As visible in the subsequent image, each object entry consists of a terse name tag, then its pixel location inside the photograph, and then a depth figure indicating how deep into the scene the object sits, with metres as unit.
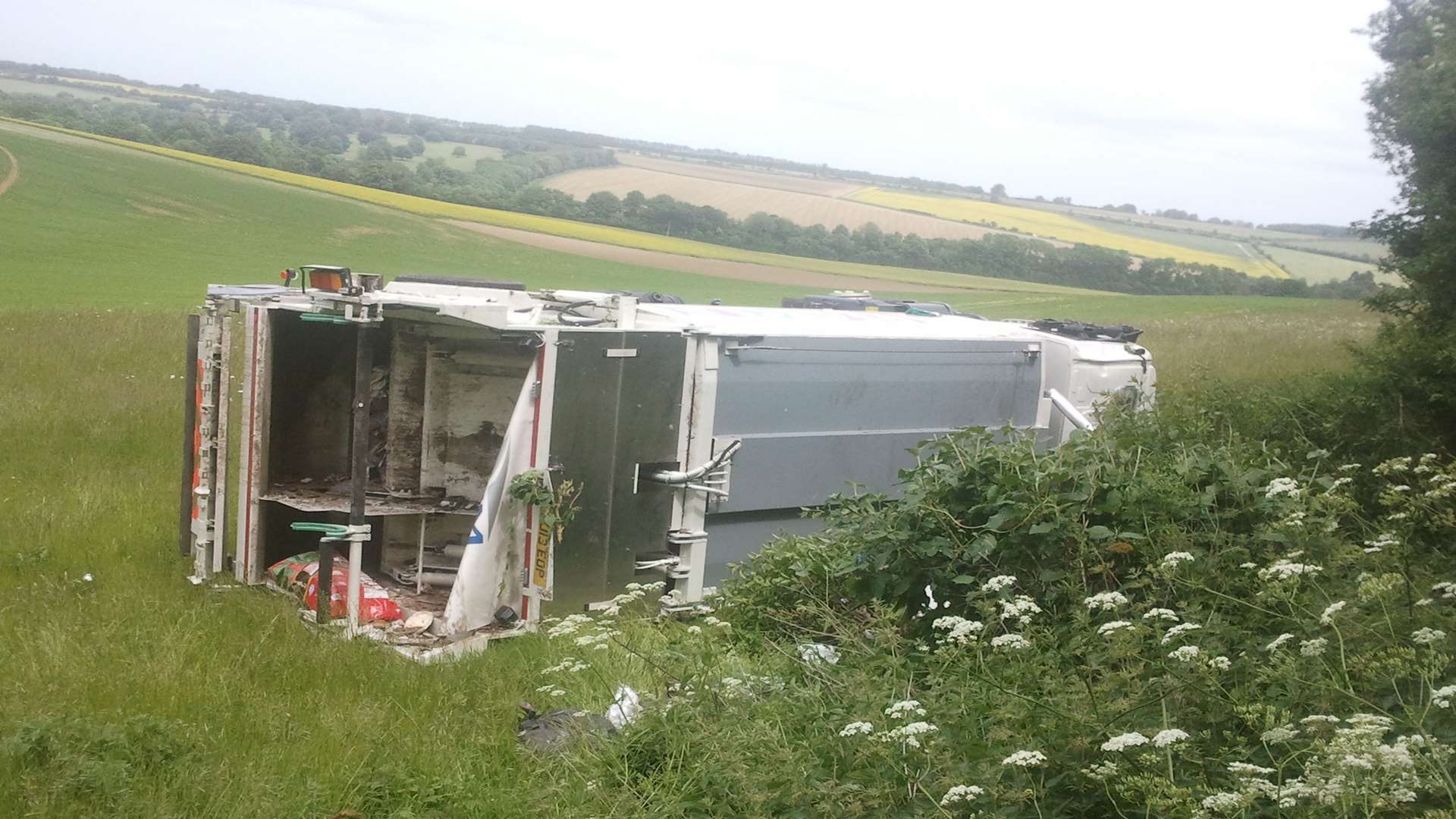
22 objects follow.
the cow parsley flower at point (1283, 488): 4.68
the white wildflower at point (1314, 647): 3.43
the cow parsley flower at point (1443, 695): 2.84
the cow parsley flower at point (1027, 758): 3.06
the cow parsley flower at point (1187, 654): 3.30
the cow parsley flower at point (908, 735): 3.26
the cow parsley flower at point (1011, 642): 3.83
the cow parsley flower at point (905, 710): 3.43
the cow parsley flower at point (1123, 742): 2.94
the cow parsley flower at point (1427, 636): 3.24
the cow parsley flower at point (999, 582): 4.46
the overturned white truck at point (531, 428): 6.35
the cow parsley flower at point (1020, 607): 4.04
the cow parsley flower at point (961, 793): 3.05
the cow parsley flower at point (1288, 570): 3.66
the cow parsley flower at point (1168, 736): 2.87
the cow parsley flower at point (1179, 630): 3.46
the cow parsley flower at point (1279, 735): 2.98
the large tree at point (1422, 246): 11.02
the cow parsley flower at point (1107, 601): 3.82
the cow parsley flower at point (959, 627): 4.03
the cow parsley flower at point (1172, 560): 4.04
